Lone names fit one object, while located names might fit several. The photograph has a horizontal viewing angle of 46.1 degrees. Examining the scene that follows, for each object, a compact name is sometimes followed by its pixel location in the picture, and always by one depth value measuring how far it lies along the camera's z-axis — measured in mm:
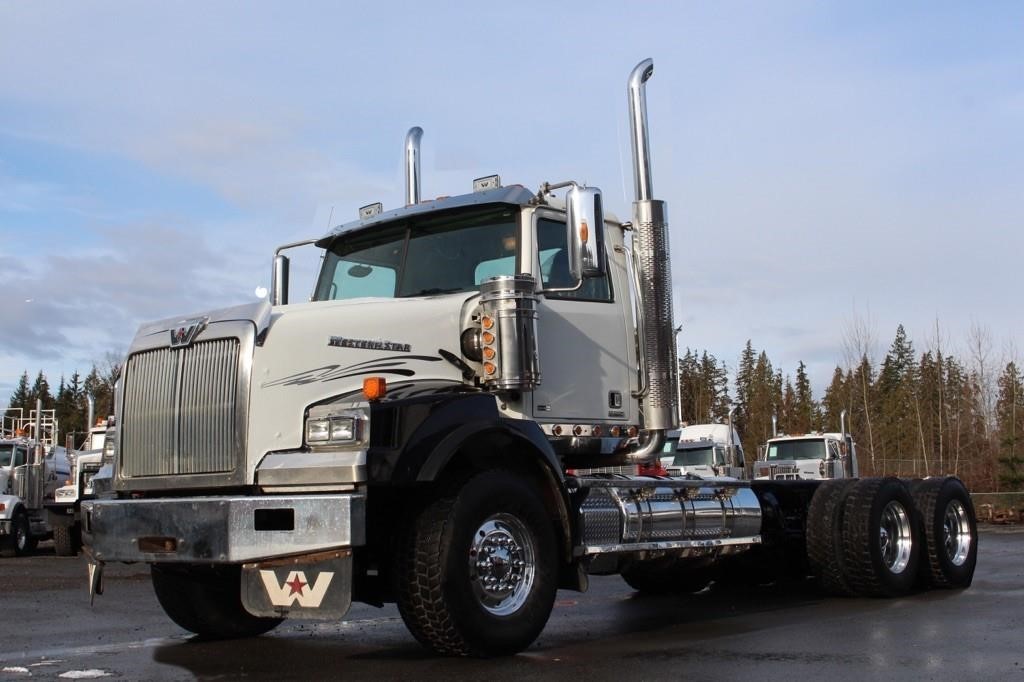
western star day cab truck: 6812
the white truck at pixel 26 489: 22406
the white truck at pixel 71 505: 21594
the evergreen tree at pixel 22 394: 119062
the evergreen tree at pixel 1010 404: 52312
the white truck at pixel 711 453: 30266
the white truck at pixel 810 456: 30156
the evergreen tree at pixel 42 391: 112062
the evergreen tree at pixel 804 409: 83562
